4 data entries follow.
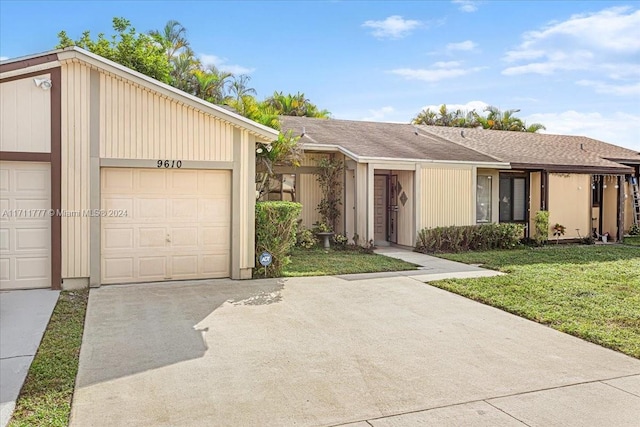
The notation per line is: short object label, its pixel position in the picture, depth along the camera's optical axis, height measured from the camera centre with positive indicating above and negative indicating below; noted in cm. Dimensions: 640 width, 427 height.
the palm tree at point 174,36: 2533 +879
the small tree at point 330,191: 1532 +39
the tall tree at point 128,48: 1950 +630
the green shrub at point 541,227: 1562 -74
